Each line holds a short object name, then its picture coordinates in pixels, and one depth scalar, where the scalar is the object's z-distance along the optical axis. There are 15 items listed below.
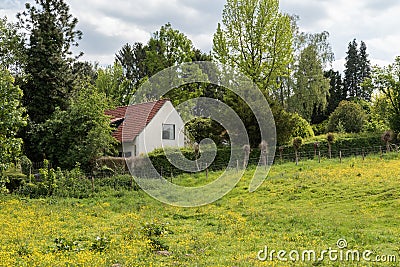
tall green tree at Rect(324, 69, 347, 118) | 63.67
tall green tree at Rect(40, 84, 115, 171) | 29.83
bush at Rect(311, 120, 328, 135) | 51.53
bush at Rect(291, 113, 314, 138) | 40.06
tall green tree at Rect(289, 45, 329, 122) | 52.31
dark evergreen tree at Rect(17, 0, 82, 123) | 34.81
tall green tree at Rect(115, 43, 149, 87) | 59.84
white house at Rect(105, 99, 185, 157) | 36.25
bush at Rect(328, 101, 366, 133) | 43.12
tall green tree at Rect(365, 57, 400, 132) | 40.44
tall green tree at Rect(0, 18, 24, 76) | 37.19
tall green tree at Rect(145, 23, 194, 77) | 45.94
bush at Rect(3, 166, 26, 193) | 25.82
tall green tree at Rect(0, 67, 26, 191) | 21.67
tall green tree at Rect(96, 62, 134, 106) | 54.09
